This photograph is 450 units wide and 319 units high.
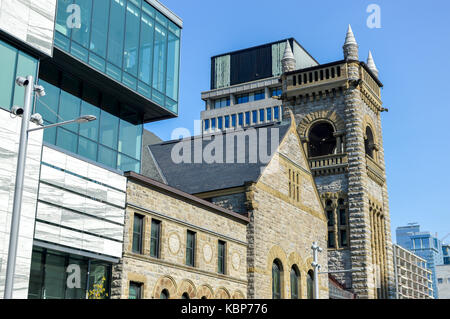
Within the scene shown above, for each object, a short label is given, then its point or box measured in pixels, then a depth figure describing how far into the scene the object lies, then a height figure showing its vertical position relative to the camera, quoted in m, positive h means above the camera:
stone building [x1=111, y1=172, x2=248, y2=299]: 26.67 +4.37
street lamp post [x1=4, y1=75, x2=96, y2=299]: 14.13 +3.82
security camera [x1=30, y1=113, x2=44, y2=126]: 17.97 +6.27
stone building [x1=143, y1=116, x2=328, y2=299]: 35.38 +9.04
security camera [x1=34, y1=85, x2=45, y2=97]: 16.92 +6.61
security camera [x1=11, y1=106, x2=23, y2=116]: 16.52 +5.91
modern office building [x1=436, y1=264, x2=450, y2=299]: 166.31 +17.27
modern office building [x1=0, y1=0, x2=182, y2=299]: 22.23 +9.58
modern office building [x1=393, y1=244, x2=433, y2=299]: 132.00 +15.54
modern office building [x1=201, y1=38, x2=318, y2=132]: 115.06 +47.29
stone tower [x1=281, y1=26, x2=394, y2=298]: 55.62 +16.63
